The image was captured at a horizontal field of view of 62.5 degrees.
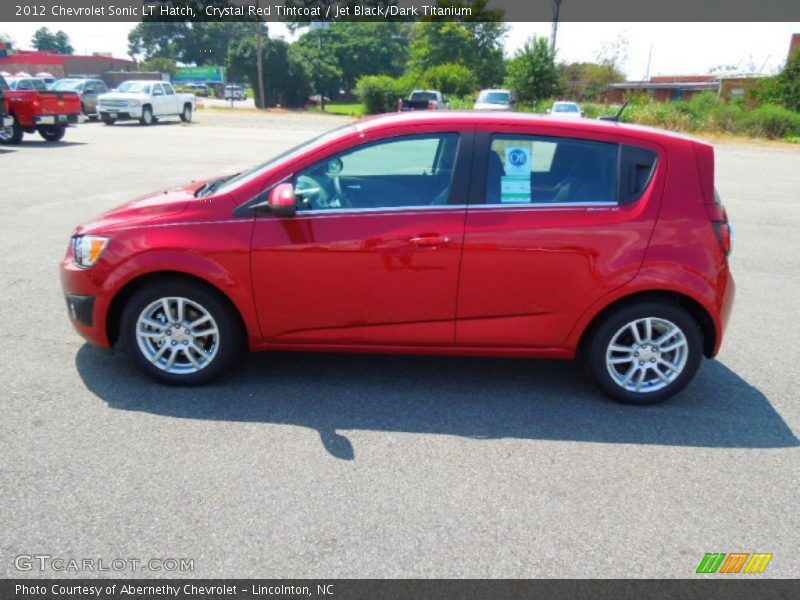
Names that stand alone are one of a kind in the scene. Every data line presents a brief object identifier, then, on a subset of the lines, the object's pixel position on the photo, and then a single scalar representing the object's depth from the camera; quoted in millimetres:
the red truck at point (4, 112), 17858
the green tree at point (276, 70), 53594
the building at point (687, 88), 38531
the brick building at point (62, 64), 66938
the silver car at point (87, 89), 31438
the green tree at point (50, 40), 124125
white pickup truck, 29047
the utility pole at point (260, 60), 47934
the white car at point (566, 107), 26953
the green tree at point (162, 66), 90625
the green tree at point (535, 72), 41969
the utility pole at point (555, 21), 46297
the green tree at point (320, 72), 57500
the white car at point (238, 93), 72081
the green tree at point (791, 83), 34688
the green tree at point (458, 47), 66938
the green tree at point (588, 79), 50344
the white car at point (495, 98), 30625
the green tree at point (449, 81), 51906
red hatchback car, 3988
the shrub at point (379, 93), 43125
